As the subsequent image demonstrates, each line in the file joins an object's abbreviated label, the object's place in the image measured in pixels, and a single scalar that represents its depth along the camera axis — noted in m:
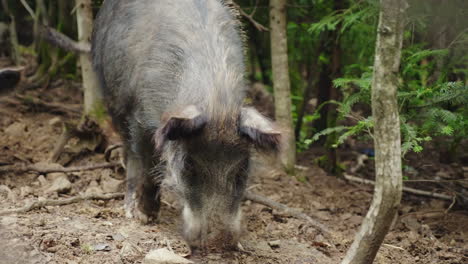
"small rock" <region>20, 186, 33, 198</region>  5.27
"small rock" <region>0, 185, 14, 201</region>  5.13
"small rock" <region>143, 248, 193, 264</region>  3.70
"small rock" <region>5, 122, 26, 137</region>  6.84
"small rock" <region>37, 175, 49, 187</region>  5.72
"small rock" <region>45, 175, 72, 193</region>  5.50
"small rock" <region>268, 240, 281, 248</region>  4.82
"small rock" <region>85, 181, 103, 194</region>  5.70
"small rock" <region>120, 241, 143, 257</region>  4.04
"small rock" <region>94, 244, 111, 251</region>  4.07
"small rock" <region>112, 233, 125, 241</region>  4.35
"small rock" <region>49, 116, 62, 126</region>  7.45
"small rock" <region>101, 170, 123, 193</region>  5.88
